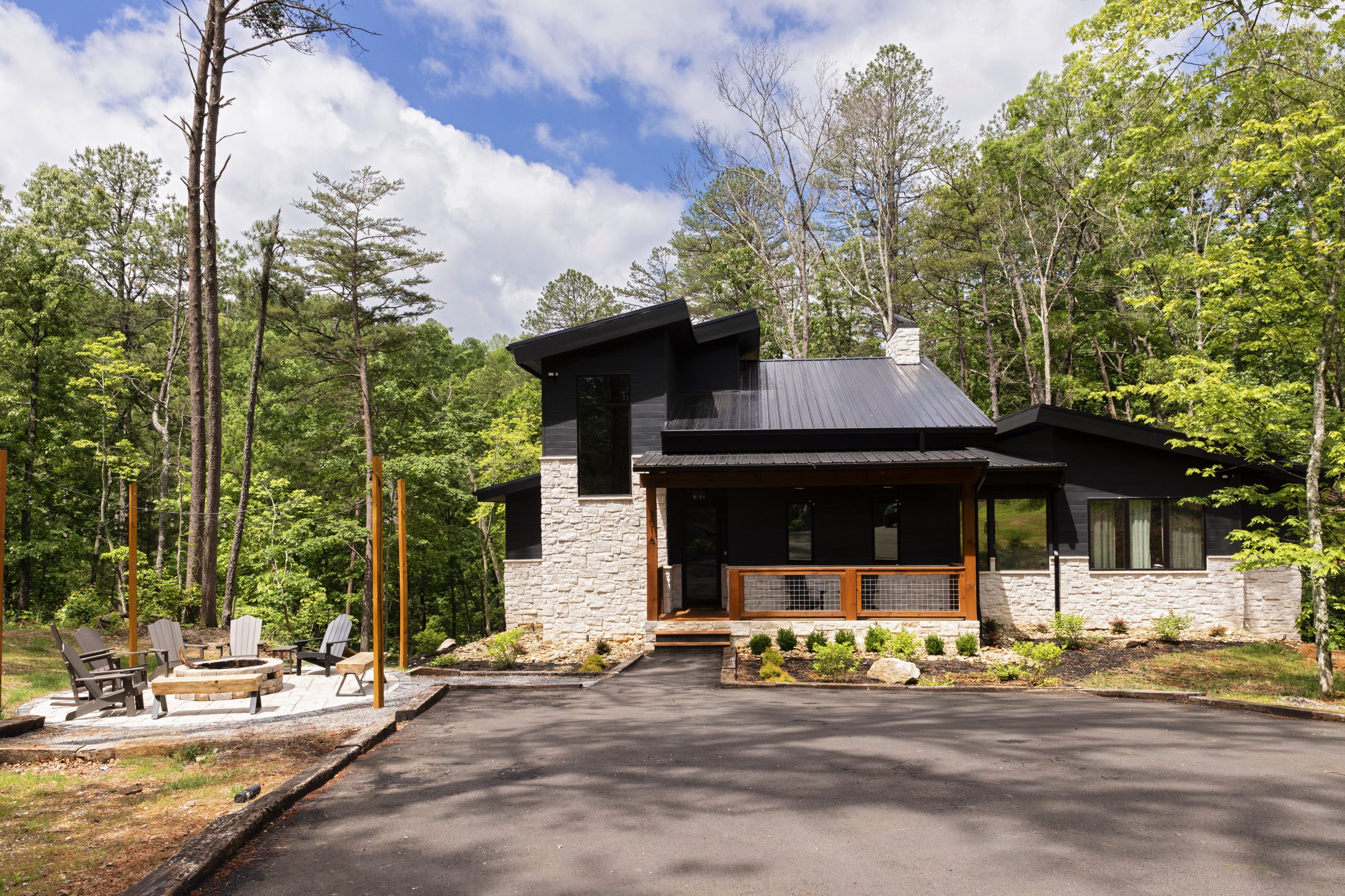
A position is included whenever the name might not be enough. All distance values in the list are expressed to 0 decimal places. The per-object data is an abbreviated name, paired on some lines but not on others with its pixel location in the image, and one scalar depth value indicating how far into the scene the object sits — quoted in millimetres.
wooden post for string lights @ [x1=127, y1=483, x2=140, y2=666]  9953
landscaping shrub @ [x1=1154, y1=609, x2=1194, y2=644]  13475
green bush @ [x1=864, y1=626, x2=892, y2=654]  12328
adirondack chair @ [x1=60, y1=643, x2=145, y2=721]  8016
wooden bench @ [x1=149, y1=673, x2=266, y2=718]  8211
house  13953
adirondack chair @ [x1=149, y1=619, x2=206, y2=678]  9688
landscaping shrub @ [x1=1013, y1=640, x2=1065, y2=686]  10617
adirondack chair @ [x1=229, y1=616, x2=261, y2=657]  10102
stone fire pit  8539
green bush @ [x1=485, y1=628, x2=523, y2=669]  11461
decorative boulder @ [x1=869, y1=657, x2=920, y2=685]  10109
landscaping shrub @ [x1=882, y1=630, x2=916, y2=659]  11945
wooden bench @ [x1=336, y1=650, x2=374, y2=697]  8867
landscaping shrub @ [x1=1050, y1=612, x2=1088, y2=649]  13336
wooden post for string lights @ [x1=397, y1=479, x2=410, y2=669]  8773
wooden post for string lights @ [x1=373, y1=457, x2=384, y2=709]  7883
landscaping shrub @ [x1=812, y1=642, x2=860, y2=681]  10383
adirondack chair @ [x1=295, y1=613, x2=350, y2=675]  10234
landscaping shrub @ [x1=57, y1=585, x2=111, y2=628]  15602
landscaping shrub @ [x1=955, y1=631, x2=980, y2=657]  12031
